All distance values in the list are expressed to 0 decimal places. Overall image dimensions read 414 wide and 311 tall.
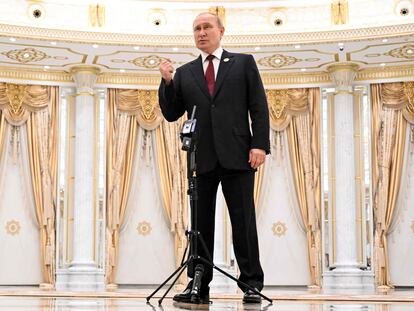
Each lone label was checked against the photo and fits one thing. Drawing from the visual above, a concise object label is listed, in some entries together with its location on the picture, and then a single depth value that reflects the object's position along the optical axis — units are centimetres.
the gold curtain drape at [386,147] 1363
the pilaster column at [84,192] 1326
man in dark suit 441
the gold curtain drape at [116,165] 1389
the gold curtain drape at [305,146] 1384
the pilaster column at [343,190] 1326
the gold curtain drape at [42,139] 1368
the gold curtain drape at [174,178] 1405
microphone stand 433
